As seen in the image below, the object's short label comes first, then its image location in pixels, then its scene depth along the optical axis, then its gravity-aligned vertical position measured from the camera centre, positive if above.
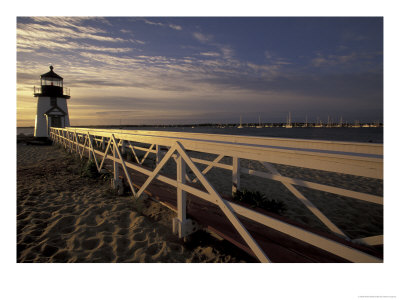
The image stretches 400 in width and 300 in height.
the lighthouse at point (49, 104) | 20.62 +5.04
